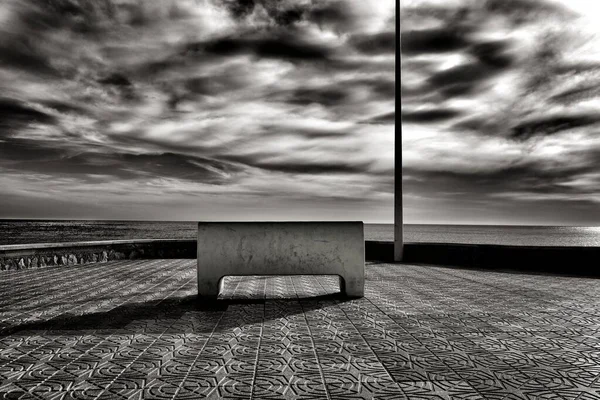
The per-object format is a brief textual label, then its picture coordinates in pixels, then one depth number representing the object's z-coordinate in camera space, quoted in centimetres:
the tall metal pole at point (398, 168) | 1289
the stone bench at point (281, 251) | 711
